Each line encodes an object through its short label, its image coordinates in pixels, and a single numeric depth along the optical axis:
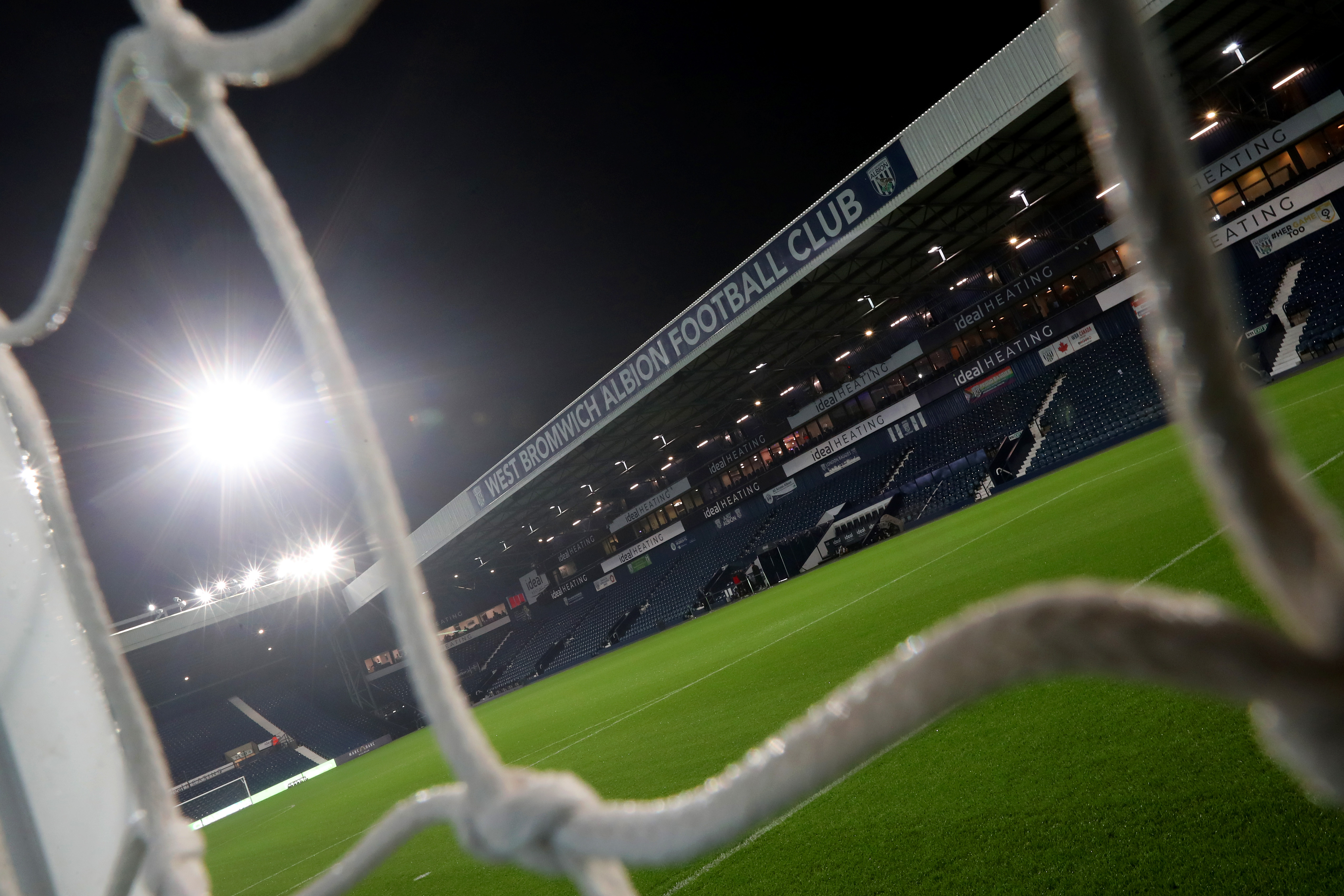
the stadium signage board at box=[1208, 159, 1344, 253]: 17.31
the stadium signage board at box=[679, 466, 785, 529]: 29.73
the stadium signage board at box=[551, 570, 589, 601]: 36.12
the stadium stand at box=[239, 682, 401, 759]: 26.85
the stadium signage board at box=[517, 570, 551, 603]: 37.72
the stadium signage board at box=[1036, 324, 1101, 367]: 21.52
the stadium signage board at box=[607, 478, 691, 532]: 32.09
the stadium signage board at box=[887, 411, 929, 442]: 25.48
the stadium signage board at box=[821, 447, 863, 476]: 27.25
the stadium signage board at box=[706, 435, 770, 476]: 29.66
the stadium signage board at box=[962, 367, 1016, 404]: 23.31
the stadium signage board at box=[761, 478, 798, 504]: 29.08
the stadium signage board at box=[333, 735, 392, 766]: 24.72
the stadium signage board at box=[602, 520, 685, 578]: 32.34
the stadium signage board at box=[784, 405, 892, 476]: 26.31
